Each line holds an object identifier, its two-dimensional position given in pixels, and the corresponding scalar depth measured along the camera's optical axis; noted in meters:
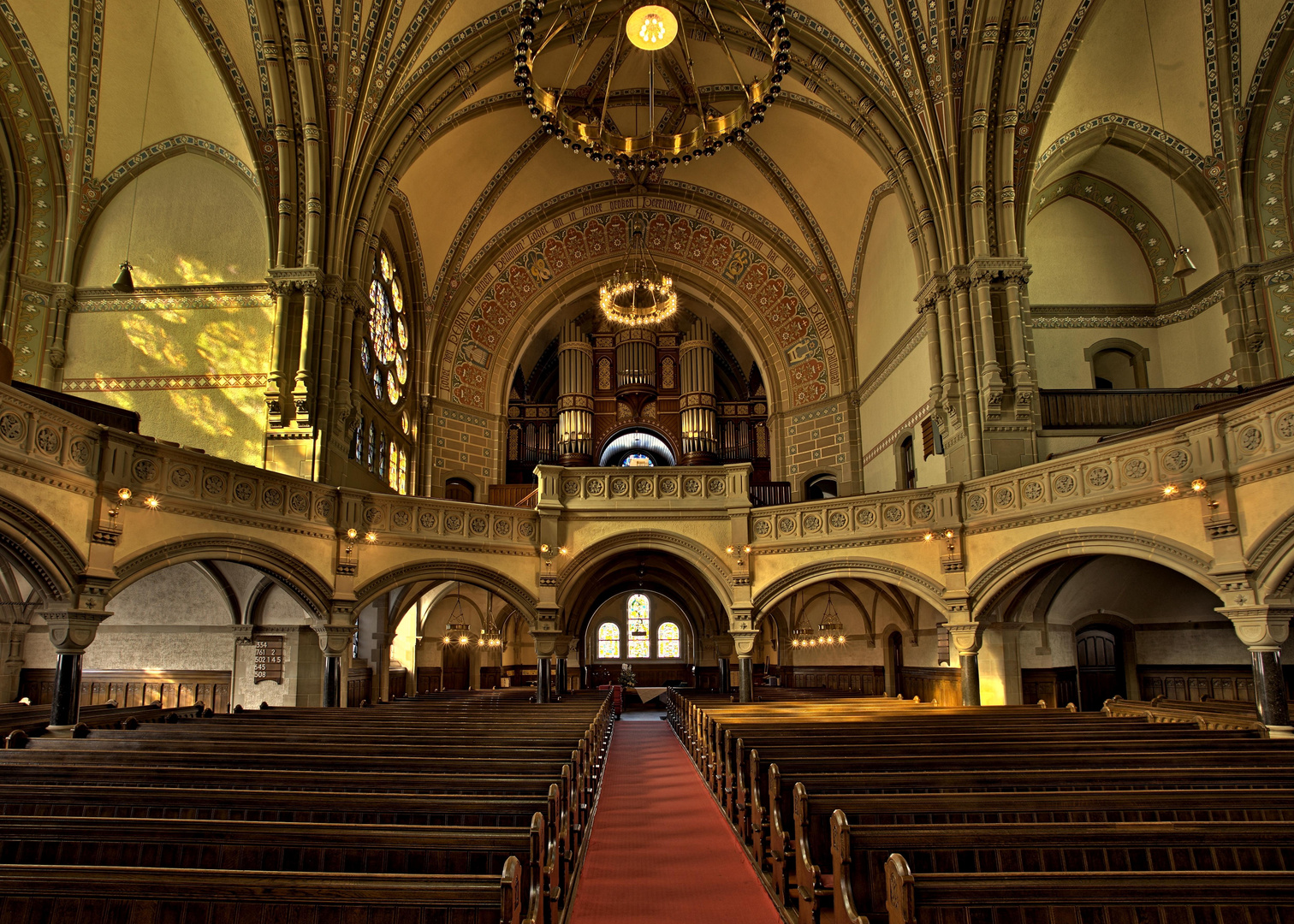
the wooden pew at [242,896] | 3.53
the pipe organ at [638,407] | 28.92
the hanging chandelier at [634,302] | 21.98
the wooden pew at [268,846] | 4.56
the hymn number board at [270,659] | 17.69
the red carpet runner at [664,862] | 6.61
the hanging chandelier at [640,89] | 13.62
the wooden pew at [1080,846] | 4.61
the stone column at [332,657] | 16.30
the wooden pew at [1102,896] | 3.60
